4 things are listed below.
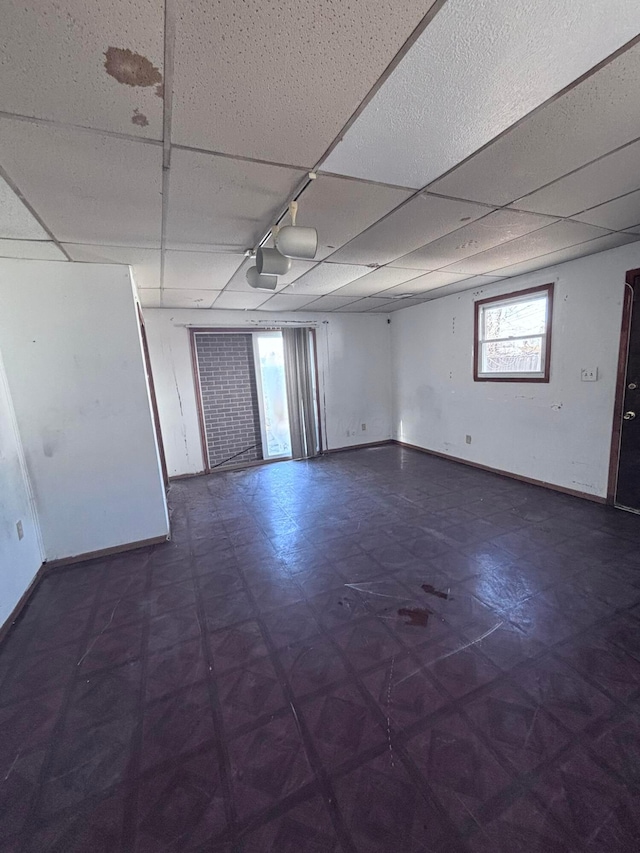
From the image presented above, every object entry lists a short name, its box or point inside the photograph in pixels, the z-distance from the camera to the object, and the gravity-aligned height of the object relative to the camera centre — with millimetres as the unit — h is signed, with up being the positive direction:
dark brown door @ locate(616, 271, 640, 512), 2963 -687
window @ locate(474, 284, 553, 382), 3736 +257
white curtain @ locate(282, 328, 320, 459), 5398 -294
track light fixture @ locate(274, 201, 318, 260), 1776 +689
